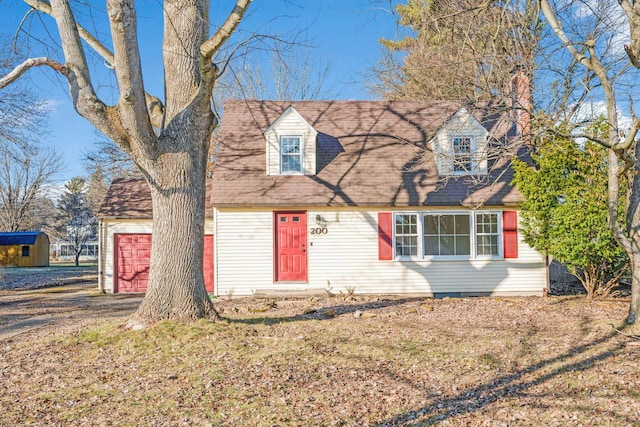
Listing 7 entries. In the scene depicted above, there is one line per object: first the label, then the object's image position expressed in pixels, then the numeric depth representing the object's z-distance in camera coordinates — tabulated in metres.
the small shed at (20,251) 32.34
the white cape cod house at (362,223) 13.30
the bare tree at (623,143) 7.23
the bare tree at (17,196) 39.41
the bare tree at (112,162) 23.77
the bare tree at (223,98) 27.00
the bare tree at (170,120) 7.07
